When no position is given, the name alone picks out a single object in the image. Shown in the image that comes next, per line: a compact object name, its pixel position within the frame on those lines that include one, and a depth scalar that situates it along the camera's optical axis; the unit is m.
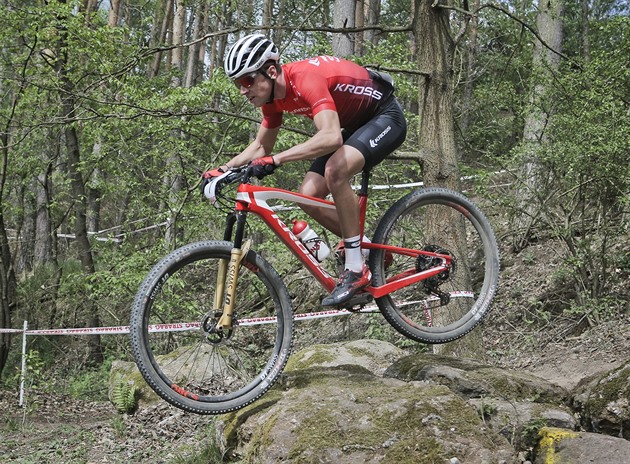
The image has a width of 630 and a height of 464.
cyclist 3.75
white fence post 8.45
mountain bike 3.78
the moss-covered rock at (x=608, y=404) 3.72
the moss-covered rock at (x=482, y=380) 4.13
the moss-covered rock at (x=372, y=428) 3.04
